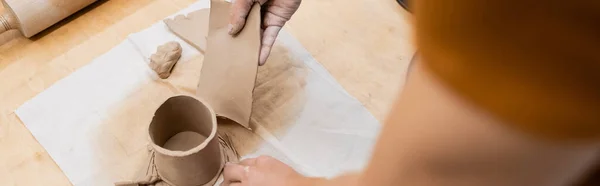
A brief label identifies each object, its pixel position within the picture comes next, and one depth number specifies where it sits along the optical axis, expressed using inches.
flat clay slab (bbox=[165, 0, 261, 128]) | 38.9
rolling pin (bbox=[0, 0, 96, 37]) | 43.4
